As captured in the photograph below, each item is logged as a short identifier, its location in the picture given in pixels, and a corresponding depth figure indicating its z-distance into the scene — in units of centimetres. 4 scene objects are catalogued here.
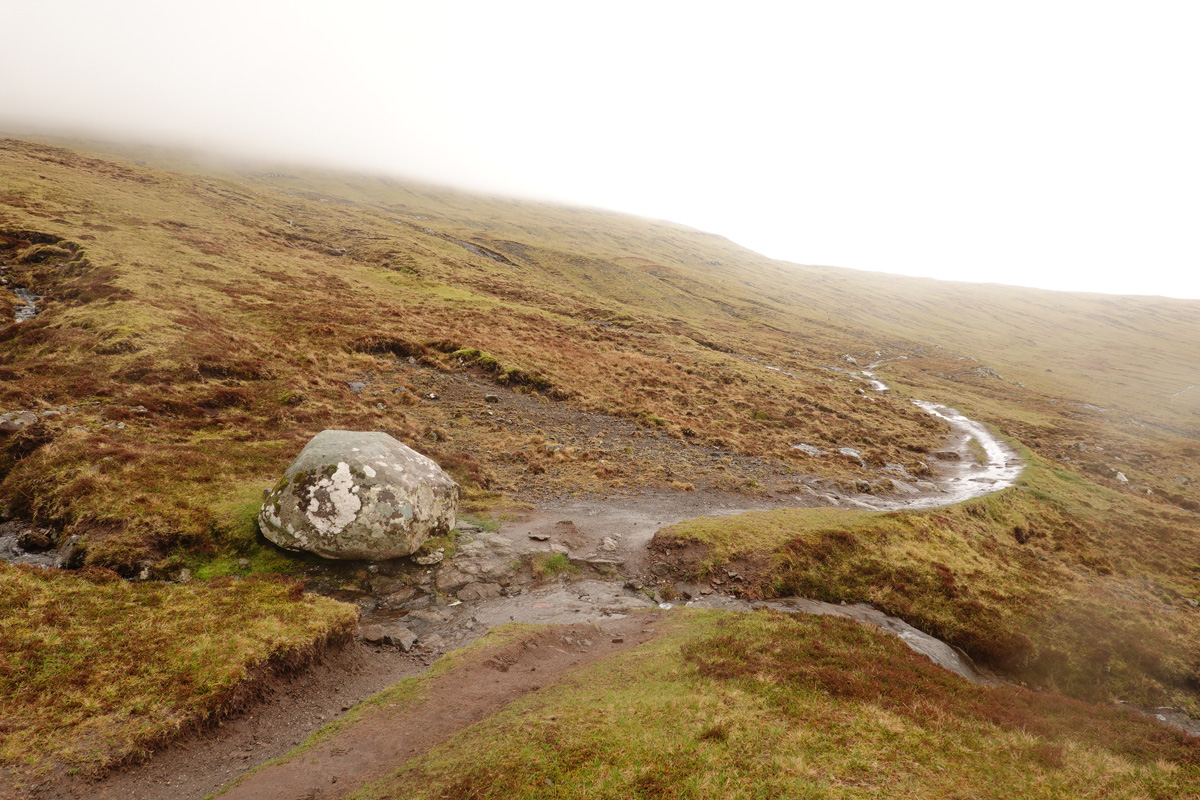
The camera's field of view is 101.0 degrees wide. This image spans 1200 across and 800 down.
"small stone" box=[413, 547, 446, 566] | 1793
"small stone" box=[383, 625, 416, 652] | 1435
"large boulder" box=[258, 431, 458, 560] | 1655
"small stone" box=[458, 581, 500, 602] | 1728
